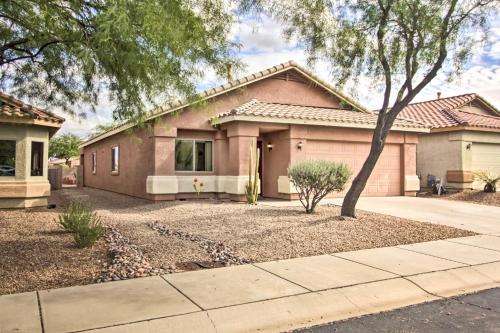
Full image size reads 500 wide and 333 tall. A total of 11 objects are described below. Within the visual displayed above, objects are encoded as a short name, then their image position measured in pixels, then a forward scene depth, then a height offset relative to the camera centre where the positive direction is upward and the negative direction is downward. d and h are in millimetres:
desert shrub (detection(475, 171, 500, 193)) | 19047 -255
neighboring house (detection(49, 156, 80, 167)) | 58578 +2021
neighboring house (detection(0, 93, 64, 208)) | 14586 +739
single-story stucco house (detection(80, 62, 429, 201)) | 16609 +1398
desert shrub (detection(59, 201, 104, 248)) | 8164 -1020
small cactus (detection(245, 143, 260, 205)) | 15344 -347
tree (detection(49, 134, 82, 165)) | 62375 +4048
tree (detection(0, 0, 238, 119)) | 5305 +1919
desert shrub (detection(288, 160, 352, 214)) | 11914 -48
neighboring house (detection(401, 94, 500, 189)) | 20844 +1390
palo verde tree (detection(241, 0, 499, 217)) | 10328 +3335
